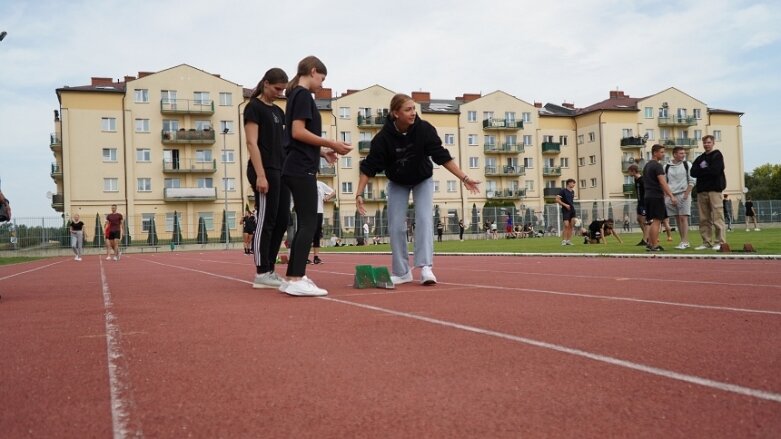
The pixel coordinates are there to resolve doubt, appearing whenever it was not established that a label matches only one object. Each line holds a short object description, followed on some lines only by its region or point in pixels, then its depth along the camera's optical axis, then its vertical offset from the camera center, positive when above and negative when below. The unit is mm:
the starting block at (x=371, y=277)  6871 -461
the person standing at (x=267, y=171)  6949 +668
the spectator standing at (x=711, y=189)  12586 +655
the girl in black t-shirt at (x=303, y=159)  6094 +697
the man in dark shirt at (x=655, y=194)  13227 +617
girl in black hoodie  7215 +680
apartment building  58062 +8977
